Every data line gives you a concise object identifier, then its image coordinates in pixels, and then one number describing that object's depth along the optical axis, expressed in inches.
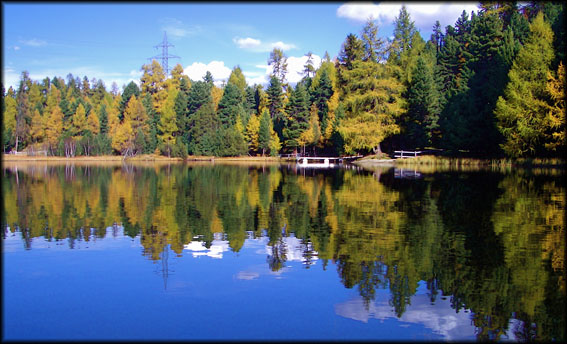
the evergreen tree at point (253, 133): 3373.5
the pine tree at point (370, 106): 2245.3
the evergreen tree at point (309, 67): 4178.2
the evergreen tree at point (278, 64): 3976.4
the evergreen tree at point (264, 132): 3242.4
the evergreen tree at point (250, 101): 4004.9
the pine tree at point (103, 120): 3986.2
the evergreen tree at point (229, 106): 3670.3
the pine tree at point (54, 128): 3902.6
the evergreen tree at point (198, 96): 3767.2
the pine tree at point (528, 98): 1685.5
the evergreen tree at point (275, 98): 3614.7
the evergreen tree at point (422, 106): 2331.4
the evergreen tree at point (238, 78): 4360.2
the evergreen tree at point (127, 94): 4183.1
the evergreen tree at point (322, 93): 3235.7
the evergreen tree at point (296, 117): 3115.2
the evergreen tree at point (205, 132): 3501.5
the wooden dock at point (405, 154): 2328.5
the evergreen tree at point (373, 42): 2425.0
